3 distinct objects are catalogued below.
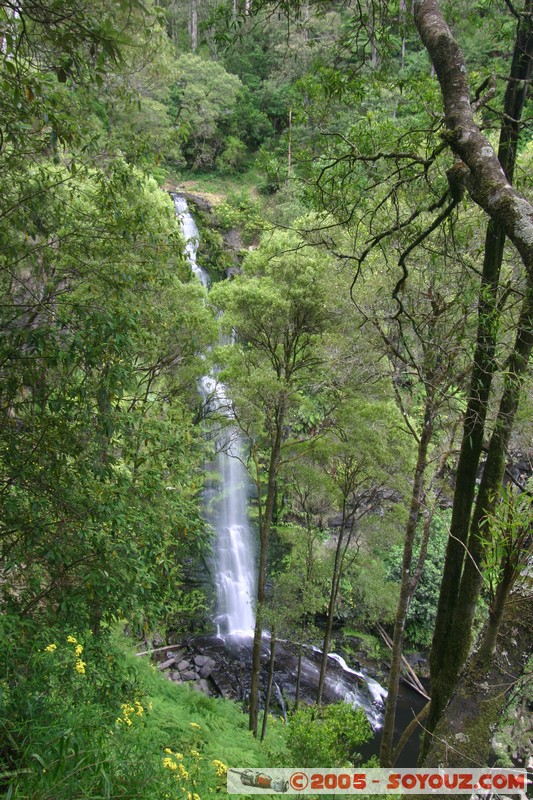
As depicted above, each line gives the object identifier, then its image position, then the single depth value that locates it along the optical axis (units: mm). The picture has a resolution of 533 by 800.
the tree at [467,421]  2404
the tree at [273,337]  8188
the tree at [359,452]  8664
